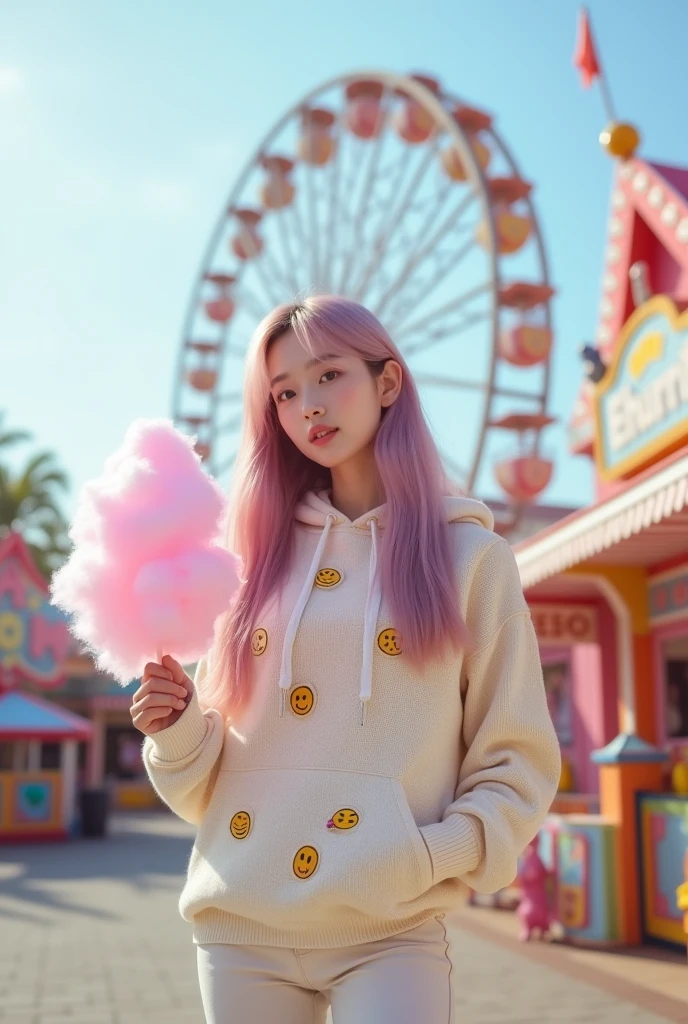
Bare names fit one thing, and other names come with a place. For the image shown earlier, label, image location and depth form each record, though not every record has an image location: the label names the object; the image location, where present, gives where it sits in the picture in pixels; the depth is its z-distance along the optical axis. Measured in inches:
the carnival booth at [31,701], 608.4
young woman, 63.1
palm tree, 905.5
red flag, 370.0
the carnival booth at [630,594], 247.0
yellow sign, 271.0
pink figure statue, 260.5
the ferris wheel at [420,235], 493.4
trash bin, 642.2
